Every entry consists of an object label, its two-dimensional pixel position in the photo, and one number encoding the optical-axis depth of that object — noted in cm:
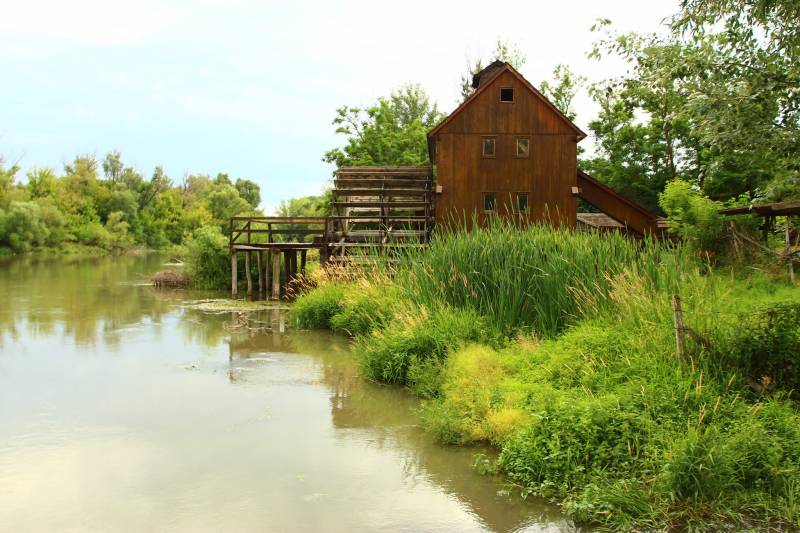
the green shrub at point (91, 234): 7239
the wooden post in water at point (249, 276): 2722
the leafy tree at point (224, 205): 9056
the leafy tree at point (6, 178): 7014
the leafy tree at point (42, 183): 7619
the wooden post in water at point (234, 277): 2756
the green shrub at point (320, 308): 1903
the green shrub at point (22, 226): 6259
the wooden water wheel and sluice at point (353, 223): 2612
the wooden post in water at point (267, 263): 2833
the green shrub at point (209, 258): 3112
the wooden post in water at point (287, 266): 2852
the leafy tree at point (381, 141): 4203
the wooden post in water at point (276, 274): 2658
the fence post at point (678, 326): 813
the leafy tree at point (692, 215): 1705
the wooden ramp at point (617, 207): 2642
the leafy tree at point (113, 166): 8931
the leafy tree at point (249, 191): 11171
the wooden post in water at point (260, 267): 2815
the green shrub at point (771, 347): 795
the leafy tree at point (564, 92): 4400
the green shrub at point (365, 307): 1489
